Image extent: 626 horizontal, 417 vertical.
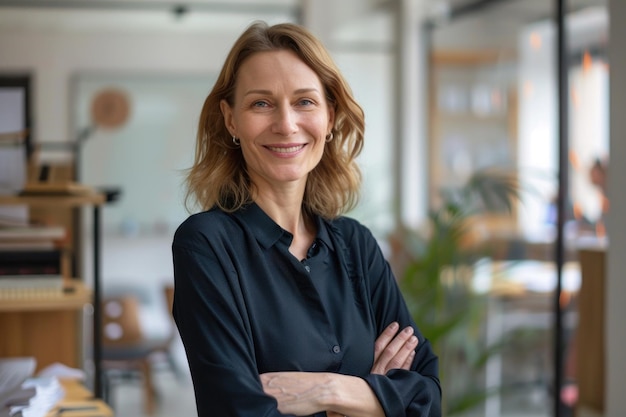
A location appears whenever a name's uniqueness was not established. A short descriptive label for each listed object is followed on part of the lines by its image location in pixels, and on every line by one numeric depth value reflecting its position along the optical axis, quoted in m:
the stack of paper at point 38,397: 2.24
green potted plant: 3.98
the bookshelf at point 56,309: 3.14
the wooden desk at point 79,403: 2.51
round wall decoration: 8.09
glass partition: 4.23
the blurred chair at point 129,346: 6.21
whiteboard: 7.95
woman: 1.62
